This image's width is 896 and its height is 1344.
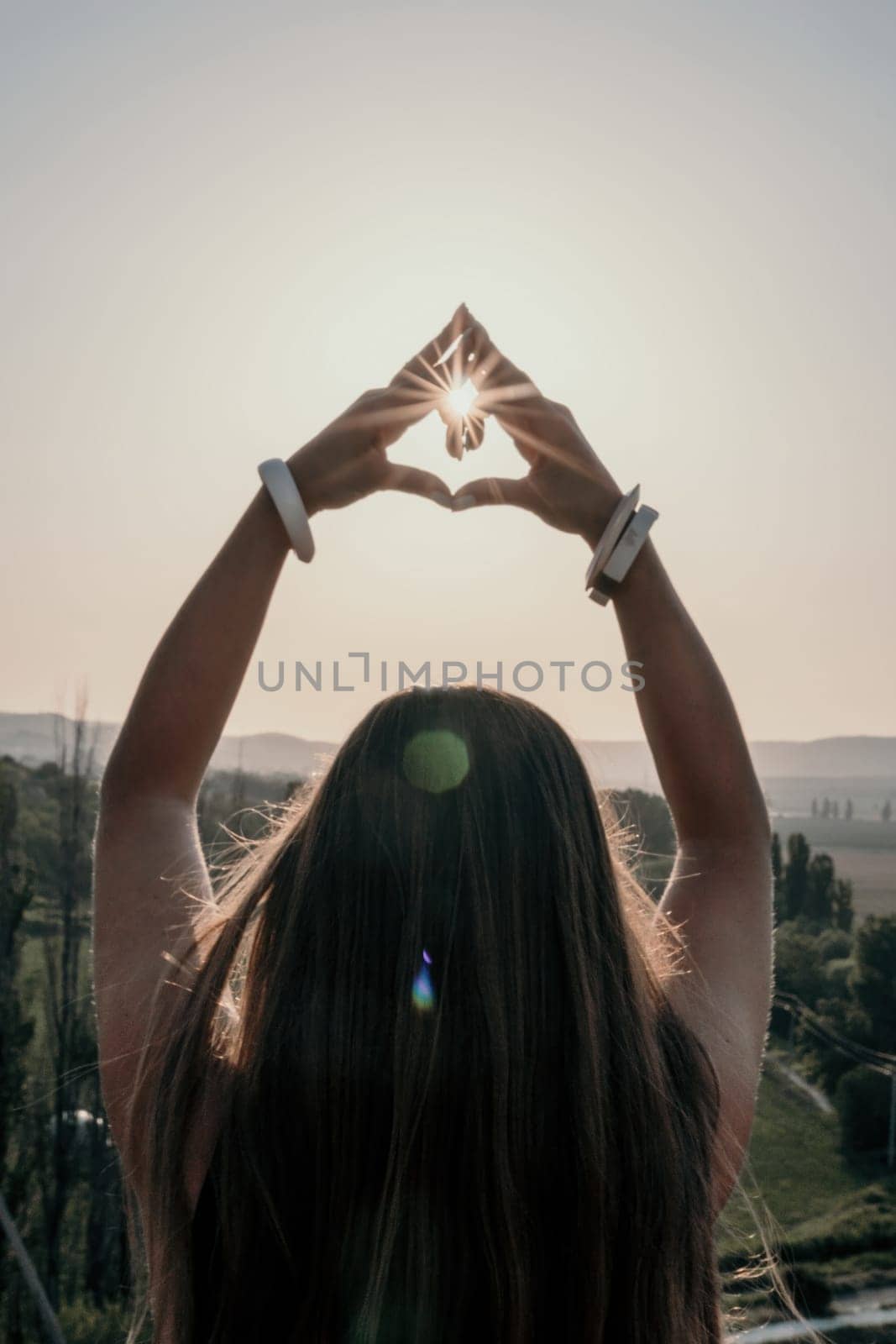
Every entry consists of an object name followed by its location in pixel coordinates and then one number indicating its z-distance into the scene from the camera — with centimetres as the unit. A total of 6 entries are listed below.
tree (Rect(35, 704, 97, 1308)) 1588
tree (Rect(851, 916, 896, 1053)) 2738
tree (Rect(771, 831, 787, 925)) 3083
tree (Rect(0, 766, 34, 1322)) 1608
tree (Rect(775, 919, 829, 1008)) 2889
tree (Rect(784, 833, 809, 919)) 3216
